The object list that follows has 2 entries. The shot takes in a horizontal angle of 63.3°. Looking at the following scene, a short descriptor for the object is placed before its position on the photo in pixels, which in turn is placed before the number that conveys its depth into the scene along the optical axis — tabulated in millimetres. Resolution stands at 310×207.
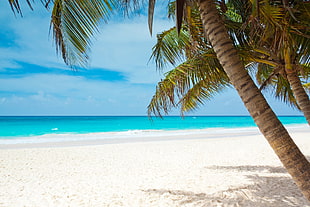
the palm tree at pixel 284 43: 2889
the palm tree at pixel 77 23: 2484
